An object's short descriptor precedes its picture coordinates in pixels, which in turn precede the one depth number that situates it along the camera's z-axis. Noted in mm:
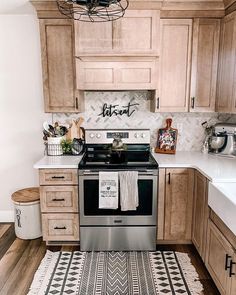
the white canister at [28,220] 2920
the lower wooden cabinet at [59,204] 2666
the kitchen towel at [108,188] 2582
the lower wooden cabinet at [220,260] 1819
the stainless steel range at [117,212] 2611
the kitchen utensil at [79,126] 3123
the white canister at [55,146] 2977
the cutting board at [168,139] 3161
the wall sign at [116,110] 3198
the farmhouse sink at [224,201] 1729
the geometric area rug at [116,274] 2238
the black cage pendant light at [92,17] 2494
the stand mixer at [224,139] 2945
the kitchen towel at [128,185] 2572
